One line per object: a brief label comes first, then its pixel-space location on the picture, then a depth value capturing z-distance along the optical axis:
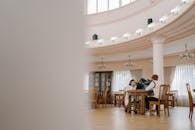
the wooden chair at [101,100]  13.20
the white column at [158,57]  9.26
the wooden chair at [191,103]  5.94
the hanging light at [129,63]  14.89
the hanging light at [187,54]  11.21
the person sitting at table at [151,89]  7.06
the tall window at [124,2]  13.77
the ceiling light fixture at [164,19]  8.51
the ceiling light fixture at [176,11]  7.54
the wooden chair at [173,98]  12.32
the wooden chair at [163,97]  6.85
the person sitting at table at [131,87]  7.89
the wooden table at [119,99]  12.77
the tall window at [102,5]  14.79
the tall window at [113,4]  14.30
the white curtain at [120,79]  16.30
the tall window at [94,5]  15.06
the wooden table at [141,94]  7.04
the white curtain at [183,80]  13.38
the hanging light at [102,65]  15.06
